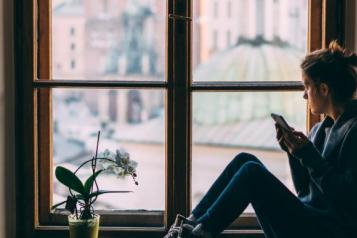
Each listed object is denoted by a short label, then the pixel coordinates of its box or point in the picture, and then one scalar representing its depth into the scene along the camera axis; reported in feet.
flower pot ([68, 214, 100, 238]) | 11.16
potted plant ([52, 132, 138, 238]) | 11.19
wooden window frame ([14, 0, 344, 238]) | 11.92
